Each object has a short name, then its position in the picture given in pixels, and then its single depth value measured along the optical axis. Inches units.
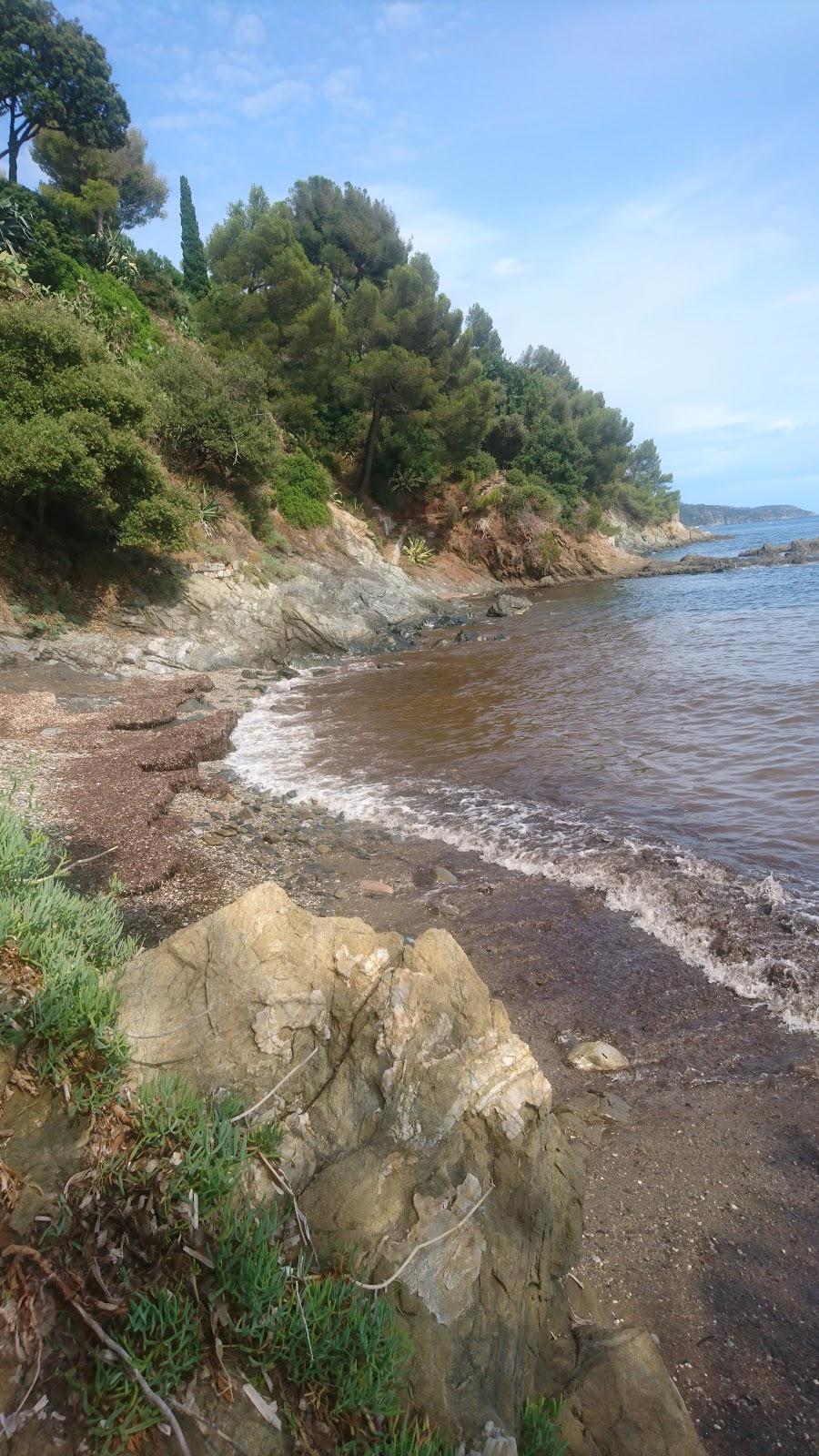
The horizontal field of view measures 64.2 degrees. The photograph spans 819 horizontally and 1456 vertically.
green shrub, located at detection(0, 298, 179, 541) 582.6
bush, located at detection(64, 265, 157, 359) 999.0
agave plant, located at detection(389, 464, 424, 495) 1477.6
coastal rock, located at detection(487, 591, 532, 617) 1136.8
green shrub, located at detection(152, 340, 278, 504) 896.9
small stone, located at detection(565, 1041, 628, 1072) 179.9
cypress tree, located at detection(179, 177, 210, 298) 1684.3
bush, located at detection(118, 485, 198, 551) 682.2
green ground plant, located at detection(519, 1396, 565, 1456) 84.7
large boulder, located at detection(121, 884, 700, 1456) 89.6
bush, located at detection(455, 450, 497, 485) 1536.7
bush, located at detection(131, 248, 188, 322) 1353.3
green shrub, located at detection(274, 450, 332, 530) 1117.7
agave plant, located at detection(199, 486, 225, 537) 888.3
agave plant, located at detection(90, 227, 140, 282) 1225.4
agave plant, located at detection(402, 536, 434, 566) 1417.3
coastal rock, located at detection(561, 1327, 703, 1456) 91.9
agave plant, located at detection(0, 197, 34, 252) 968.9
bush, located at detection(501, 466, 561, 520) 1531.7
